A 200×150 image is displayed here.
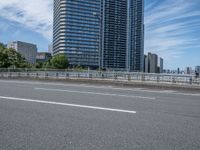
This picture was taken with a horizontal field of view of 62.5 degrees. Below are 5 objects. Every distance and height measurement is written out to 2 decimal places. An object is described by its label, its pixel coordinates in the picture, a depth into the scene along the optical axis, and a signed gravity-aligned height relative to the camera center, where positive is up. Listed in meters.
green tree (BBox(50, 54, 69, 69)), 69.58 +4.54
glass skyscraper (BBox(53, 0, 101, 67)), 69.49 +18.57
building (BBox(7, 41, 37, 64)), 120.46 +19.05
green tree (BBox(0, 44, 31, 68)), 50.55 +4.63
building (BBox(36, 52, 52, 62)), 121.21 +10.68
